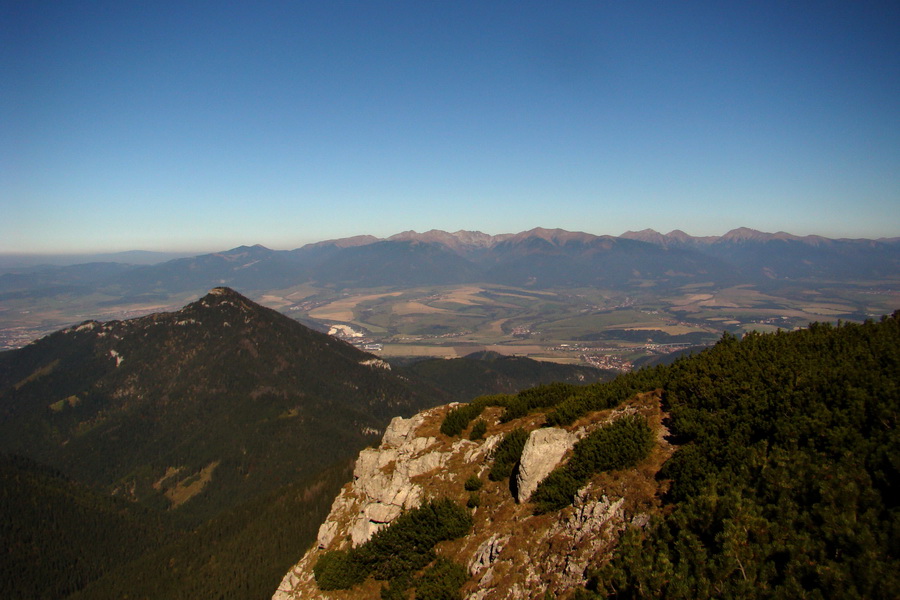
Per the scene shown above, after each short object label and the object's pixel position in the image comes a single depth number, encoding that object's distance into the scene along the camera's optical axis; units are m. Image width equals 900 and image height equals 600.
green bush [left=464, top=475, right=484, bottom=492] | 35.12
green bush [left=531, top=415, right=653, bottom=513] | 26.75
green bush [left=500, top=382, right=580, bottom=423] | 45.29
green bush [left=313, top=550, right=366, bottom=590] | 35.38
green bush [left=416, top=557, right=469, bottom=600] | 26.20
